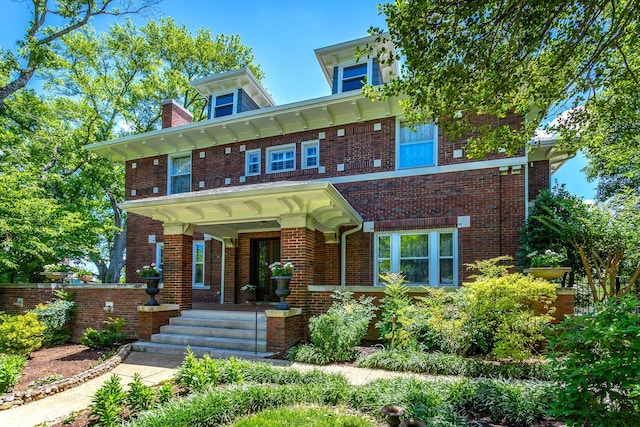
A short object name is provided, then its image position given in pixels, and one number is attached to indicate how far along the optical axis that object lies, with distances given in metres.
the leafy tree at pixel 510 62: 4.87
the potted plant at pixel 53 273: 10.55
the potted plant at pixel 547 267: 6.73
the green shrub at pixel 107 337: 8.05
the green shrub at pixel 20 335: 7.52
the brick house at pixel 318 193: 8.13
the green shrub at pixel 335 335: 6.41
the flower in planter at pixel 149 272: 8.41
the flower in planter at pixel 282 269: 7.29
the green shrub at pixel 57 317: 8.95
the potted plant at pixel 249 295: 11.55
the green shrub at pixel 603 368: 2.69
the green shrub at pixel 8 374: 5.12
